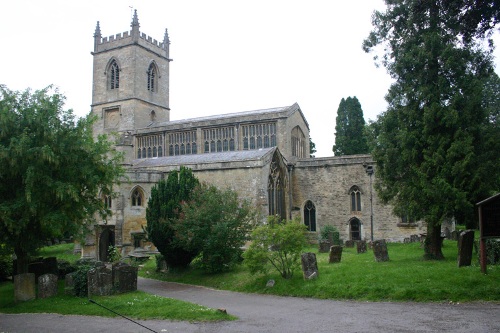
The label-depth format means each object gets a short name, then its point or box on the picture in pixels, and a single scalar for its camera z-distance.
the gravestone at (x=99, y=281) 15.03
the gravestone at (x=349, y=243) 26.69
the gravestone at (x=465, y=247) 14.42
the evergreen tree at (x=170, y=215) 20.33
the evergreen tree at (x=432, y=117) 15.62
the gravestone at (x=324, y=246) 24.39
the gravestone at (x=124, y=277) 15.57
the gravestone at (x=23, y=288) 15.30
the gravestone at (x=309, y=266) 15.53
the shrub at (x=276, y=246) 15.89
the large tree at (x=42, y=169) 14.94
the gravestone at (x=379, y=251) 17.66
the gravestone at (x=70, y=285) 15.72
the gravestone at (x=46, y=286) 15.51
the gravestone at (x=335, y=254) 18.39
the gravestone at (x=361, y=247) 22.36
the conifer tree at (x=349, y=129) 43.69
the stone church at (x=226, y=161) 28.52
